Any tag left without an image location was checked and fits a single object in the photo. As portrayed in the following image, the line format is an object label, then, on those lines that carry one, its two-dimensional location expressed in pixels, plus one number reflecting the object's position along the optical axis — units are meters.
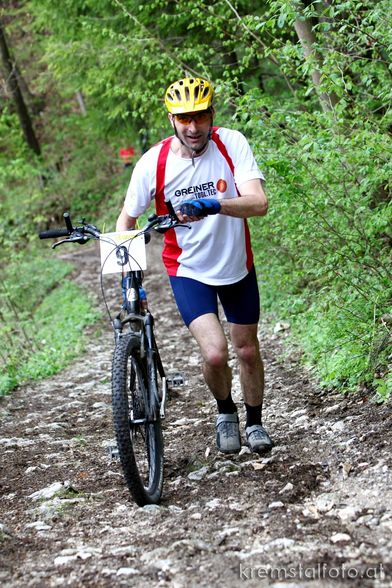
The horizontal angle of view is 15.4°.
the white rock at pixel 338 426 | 10.47
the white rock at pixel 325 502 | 8.13
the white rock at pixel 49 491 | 9.76
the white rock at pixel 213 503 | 8.57
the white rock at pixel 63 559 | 7.34
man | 9.58
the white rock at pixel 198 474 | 9.73
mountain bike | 8.41
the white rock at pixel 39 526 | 8.57
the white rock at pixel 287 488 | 8.78
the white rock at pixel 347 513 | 7.71
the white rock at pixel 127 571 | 6.88
